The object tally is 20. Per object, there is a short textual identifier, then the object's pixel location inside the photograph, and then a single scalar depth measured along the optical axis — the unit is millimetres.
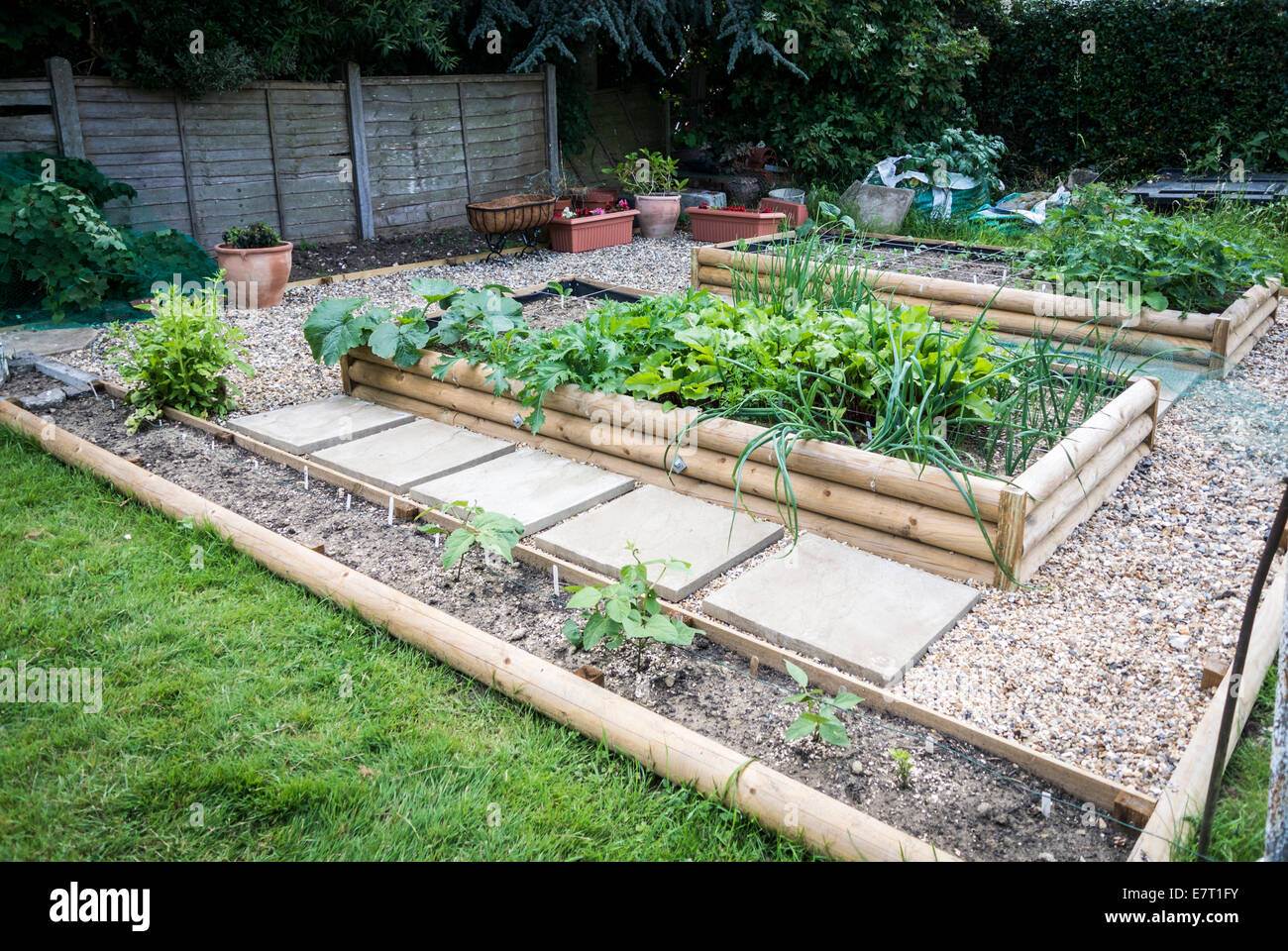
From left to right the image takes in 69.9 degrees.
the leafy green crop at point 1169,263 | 5457
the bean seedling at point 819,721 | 2254
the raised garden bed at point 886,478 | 3111
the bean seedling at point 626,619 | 2578
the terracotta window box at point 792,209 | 10266
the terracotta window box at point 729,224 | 9594
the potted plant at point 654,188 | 10500
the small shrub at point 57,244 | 6184
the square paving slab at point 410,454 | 4004
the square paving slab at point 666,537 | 3219
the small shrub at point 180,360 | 4691
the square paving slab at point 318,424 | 4402
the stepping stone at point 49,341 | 6004
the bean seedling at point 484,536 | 3012
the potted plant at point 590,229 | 9688
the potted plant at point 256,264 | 7156
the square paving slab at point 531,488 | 3652
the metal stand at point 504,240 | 9484
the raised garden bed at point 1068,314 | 5219
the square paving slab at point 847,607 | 2730
